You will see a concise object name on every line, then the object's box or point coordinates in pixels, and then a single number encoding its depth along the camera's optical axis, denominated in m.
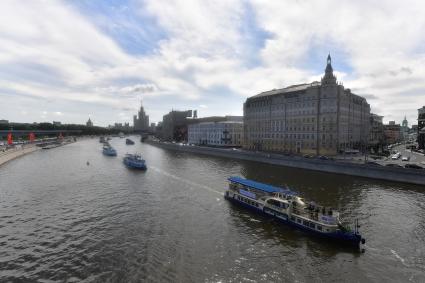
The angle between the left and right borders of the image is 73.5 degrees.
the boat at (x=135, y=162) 104.05
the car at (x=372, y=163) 87.49
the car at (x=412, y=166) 80.80
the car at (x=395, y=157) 109.69
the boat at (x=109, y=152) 155.12
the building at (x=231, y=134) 189.50
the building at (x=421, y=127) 148.38
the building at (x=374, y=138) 161.07
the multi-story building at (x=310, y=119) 118.69
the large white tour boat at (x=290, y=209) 39.72
